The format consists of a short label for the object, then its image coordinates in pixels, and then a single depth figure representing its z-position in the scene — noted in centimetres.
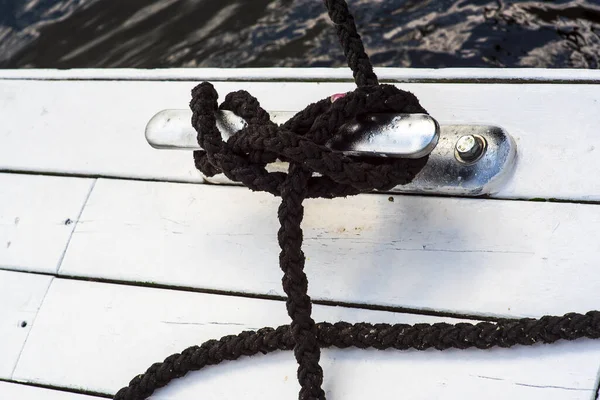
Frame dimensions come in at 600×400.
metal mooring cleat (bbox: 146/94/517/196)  207
